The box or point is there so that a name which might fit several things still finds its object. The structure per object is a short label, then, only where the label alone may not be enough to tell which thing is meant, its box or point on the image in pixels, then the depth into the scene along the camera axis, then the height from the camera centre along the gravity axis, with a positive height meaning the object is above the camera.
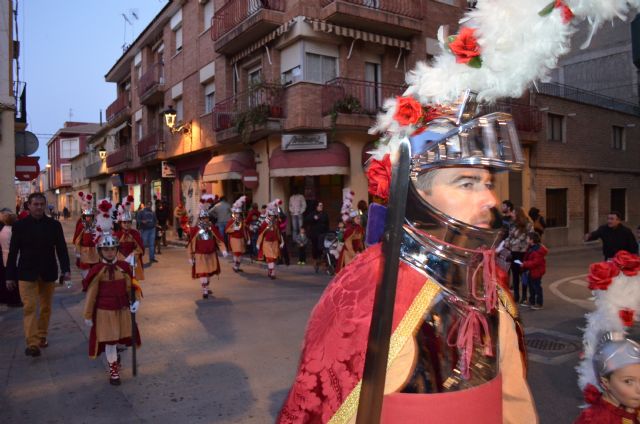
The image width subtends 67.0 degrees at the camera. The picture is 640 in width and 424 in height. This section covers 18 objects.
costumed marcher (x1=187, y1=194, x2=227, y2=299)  9.27 -1.00
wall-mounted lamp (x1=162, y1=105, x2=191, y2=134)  21.27 +3.43
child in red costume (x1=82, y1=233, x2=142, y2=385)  5.09 -1.14
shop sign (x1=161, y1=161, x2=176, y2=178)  24.02 +1.44
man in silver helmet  1.51 -0.37
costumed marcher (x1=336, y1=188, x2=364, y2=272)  10.33 -0.81
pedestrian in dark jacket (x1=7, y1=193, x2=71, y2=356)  5.98 -0.82
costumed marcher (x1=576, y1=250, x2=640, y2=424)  2.47 -0.82
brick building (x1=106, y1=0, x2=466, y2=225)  14.77 +3.99
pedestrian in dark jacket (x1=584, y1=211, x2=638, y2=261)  7.53 -0.69
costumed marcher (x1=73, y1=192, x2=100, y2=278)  10.62 -0.88
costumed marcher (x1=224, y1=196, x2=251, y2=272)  12.93 -0.94
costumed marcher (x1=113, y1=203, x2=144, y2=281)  9.64 -0.76
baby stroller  11.91 -1.35
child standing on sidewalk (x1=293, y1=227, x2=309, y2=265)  13.84 -1.32
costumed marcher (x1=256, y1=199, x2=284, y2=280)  11.88 -1.05
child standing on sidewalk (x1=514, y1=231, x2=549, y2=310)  8.10 -1.19
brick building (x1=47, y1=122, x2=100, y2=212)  61.75 +6.41
